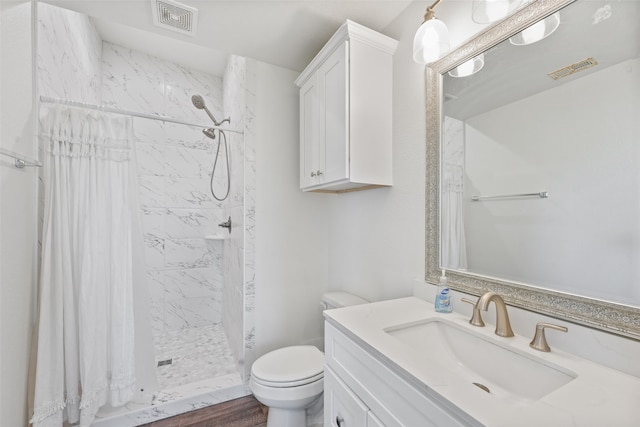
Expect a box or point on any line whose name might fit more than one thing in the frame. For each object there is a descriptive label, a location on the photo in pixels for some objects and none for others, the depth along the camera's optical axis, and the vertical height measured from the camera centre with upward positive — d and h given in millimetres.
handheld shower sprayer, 2396 +853
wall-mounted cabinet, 1406 +615
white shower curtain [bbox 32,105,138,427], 1371 -260
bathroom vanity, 547 -419
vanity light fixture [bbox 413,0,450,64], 1060 +720
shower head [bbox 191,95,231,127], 2387 +1066
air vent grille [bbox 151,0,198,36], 1404 +1142
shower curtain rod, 1408 +649
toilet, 1357 -865
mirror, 727 +173
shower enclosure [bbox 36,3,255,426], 1801 +111
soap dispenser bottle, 1123 -360
